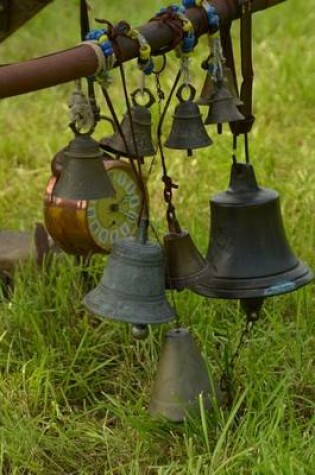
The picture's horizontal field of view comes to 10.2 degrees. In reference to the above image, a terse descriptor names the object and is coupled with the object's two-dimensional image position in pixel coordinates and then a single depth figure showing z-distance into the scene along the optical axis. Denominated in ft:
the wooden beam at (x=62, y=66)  9.08
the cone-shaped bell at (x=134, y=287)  10.28
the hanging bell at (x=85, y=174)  11.05
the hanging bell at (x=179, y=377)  11.02
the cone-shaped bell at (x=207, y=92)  10.88
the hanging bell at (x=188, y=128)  10.67
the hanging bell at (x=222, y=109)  10.69
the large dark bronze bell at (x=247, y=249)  11.07
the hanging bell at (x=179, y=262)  10.74
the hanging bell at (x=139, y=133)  10.98
